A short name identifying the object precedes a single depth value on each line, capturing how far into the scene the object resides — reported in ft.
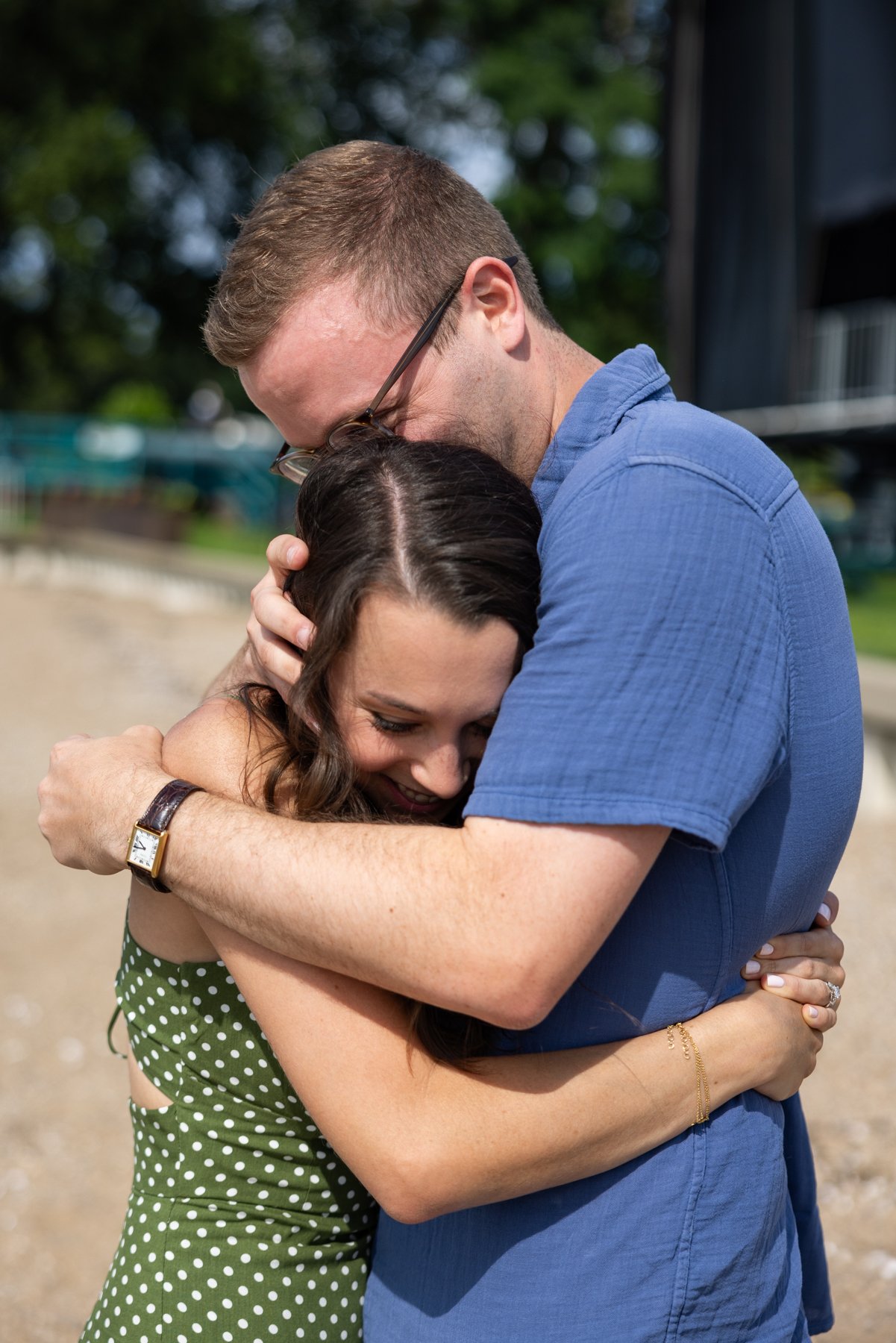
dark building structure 36.68
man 4.13
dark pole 41.55
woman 4.53
